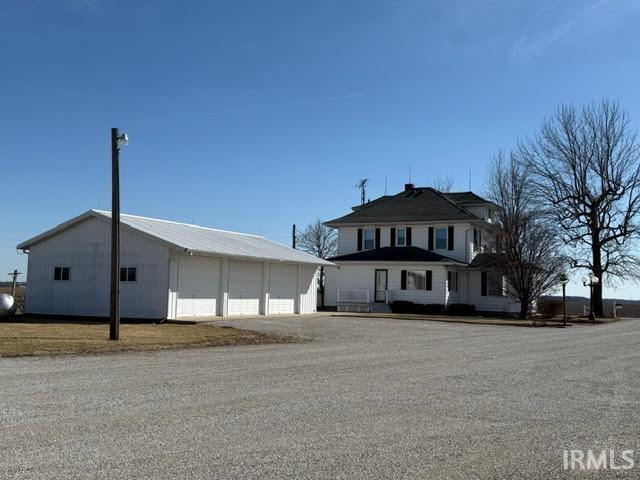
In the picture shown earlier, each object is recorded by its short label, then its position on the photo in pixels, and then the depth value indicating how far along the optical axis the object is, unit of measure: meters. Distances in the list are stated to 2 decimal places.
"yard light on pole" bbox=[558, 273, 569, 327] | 34.53
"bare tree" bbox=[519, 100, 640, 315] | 44.59
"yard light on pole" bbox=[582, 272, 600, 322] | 39.51
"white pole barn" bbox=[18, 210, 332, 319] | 26.72
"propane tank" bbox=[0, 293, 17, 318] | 26.14
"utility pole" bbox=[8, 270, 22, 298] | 31.99
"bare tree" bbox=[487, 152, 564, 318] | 39.22
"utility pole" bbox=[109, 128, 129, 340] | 18.48
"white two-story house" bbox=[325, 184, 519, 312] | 42.25
